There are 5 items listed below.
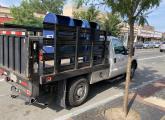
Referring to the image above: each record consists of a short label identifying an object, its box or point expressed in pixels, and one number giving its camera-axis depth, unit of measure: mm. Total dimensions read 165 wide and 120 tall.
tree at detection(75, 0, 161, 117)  4613
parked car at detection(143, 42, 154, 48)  39506
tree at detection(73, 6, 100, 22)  21556
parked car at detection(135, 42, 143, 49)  35656
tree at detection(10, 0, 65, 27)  25134
